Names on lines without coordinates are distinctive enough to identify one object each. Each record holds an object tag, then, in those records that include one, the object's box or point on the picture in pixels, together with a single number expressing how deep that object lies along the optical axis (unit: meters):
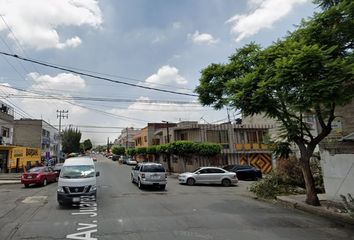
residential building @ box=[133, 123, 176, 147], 62.43
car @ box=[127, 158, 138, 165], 61.75
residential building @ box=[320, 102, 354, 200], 13.56
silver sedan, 25.12
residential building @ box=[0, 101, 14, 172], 38.41
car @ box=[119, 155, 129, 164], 70.89
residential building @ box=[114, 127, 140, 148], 103.15
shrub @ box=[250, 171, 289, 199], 17.91
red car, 23.36
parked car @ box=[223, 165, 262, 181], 30.94
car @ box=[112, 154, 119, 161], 90.15
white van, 13.45
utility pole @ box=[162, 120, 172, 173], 42.03
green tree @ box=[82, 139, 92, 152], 139.56
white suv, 20.38
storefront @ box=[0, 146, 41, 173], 38.53
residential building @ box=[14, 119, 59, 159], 58.25
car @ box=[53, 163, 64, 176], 29.47
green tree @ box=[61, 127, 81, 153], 89.12
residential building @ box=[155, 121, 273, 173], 41.12
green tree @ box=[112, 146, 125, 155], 99.01
